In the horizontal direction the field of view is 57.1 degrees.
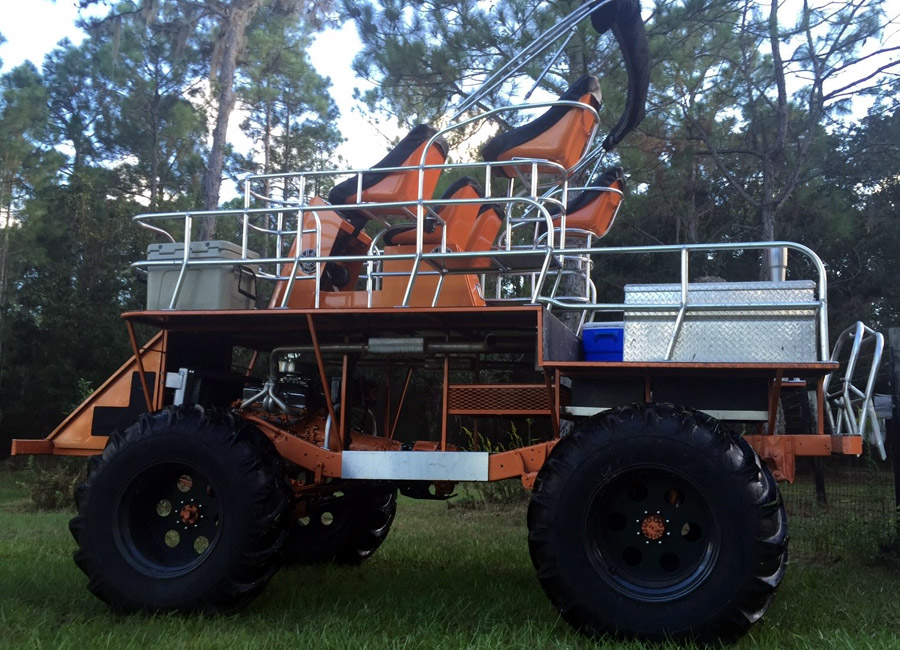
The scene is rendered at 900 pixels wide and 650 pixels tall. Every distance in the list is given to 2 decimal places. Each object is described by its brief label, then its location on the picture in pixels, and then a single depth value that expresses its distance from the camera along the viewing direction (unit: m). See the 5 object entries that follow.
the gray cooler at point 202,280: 5.54
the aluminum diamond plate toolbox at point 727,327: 4.43
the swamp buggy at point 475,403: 4.30
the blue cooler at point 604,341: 5.02
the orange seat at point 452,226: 6.11
